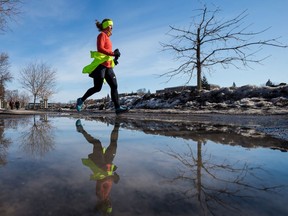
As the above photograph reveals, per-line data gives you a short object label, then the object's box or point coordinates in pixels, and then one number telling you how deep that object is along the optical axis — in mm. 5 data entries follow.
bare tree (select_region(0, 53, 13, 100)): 38188
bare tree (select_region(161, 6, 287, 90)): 10594
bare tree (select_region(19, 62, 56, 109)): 39500
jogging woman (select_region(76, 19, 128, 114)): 5281
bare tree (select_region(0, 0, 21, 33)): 8875
